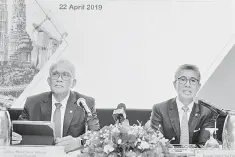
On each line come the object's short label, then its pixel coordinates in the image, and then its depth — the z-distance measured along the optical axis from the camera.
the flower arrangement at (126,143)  2.73
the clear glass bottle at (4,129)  3.92
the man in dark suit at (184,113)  4.40
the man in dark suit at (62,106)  4.39
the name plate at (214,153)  3.41
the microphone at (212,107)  4.40
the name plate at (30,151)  3.37
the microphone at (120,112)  4.39
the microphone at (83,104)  4.44
